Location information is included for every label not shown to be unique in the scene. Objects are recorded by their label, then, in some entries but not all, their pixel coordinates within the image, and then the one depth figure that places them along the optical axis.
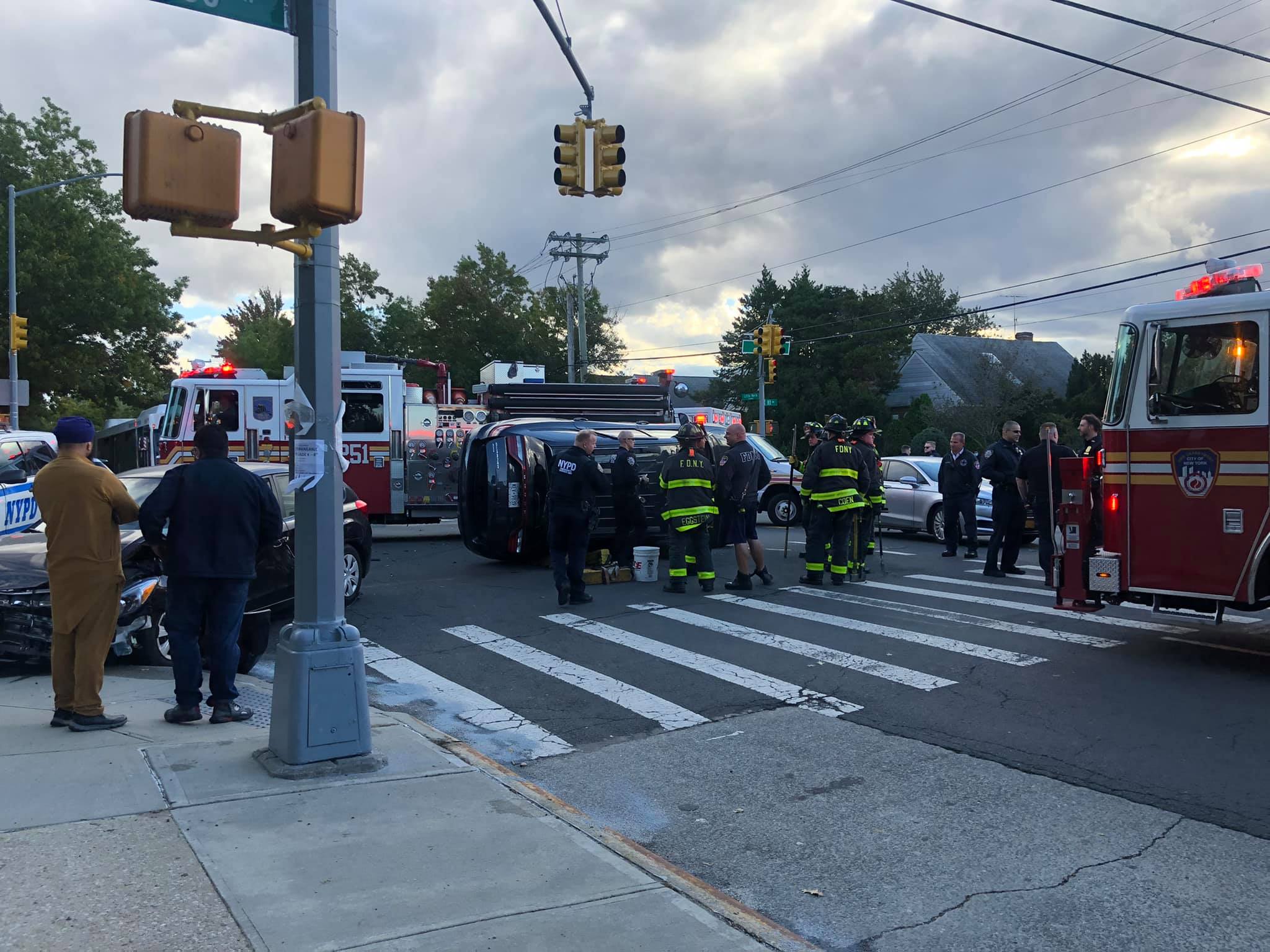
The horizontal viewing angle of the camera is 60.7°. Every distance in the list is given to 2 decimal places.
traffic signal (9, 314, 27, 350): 27.25
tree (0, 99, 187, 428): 36.50
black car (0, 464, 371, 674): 7.70
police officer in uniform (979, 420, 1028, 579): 13.52
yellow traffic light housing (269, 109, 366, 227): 5.05
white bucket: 13.19
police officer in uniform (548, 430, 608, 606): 11.23
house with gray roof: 54.81
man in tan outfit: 6.23
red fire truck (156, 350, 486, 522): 18.52
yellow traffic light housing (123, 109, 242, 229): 4.86
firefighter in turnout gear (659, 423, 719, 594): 12.12
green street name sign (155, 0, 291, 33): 5.73
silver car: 18.08
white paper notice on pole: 5.66
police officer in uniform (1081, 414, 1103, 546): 8.81
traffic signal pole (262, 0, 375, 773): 5.65
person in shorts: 12.41
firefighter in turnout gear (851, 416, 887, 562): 13.66
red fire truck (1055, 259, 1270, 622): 7.75
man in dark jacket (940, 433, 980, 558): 15.34
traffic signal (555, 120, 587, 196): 13.77
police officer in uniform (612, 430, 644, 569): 12.88
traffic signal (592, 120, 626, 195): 13.73
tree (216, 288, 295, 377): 62.75
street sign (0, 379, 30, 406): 26.48
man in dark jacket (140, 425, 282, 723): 6.41
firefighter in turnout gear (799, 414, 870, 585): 12.48
